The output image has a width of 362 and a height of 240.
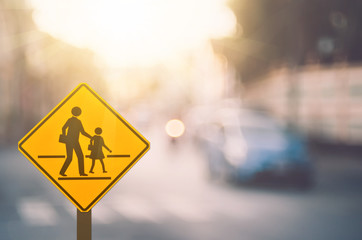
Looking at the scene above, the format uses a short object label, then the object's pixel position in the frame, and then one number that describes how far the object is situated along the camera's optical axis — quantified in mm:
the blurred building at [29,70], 26672
